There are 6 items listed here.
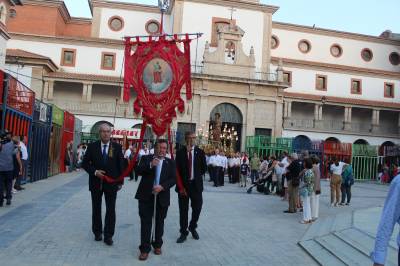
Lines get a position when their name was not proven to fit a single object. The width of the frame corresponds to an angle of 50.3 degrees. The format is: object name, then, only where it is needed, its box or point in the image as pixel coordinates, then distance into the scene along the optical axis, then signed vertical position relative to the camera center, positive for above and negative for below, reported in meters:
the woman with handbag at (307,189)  10.45 -0.73
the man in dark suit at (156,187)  6.49 -0.53
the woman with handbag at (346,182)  14.41 -0.69
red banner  7.92 +1.45
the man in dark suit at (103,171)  7.14 -0.37
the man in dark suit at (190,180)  7.65 -0.47
